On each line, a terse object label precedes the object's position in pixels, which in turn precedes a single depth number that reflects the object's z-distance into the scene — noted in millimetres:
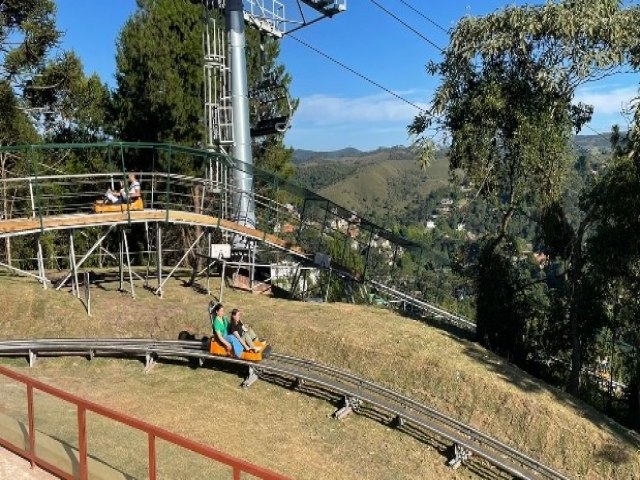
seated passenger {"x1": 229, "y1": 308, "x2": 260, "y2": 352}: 12734
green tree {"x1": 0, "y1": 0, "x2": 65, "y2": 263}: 19266
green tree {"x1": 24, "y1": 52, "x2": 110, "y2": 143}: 20391
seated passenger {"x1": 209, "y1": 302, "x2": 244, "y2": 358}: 12641
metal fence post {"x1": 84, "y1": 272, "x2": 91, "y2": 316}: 14417
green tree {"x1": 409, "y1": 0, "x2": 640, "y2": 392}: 13438
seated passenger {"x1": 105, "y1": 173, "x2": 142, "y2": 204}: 15859
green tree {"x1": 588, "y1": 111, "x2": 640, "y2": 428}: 12875
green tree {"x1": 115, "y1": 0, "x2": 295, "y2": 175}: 25469
